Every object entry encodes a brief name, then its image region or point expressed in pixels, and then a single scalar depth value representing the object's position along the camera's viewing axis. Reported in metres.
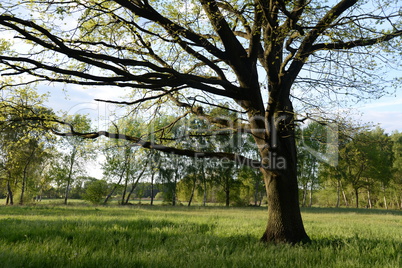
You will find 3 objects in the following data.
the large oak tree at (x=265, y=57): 6.38
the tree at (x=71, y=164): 41.12
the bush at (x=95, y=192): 34.36
